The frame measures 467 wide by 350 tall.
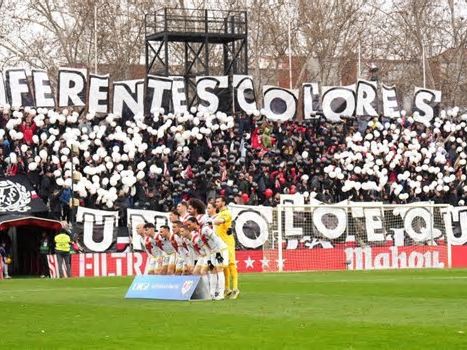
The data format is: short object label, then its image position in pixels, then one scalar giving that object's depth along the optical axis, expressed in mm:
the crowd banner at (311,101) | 51000
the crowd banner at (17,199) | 41094
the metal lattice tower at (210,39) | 52266
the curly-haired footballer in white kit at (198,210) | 22828
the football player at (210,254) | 22547
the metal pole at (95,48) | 49969
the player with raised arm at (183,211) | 23484
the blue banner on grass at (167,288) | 22625
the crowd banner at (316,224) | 41906
